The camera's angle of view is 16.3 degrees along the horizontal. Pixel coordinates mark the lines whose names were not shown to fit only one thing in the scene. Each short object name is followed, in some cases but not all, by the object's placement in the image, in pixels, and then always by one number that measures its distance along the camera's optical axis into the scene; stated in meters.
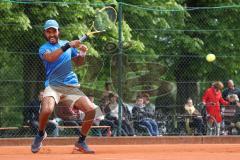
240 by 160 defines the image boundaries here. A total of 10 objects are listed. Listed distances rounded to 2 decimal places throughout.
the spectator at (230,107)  17.98
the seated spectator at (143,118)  17.05
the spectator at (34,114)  16.09
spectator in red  17.84
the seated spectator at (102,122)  16.80
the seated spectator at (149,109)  17.31
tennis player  11.38
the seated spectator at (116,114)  16.78
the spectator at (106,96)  17.14
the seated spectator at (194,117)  17.72
